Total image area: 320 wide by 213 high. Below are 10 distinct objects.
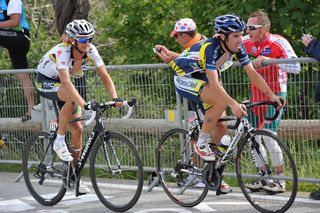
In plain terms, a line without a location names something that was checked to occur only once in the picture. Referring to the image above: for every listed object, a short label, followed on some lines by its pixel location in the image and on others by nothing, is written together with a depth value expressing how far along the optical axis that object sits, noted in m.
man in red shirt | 17.81
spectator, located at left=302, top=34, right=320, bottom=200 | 16.94
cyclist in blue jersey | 16.16
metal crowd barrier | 17.70
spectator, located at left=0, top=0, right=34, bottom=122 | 24.25
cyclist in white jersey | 17.23
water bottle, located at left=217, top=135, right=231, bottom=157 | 16.80
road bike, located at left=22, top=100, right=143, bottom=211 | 17.06
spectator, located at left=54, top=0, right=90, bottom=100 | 23.30
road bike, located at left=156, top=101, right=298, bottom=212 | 16.17
